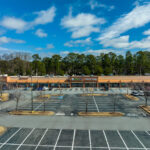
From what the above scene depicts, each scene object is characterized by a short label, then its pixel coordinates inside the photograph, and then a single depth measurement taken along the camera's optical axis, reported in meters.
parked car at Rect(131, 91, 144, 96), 31.63
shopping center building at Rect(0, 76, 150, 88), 41.72
